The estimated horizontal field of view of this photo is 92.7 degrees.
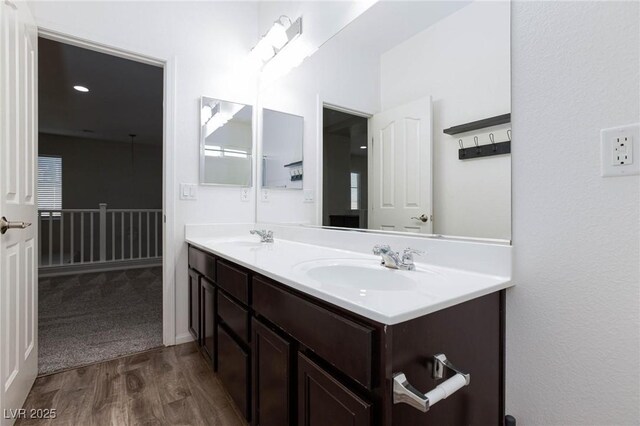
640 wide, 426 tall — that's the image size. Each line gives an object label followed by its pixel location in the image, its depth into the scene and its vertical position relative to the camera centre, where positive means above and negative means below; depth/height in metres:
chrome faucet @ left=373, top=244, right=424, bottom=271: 1.10 -0.17
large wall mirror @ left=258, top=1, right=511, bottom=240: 1.02 +0.38
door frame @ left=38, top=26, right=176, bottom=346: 2.15 +0.13
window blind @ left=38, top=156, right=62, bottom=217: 6.21 +0.59
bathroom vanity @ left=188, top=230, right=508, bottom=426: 0.66 -0.37
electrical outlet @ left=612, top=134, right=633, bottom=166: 0.71 +0.15
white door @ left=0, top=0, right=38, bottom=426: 1.25 +0.04
